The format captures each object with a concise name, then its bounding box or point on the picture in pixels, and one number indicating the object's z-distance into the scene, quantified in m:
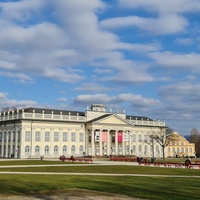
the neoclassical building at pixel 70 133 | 88.50
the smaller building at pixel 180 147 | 140.50
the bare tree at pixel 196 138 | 152.95
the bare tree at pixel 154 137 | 110.25
